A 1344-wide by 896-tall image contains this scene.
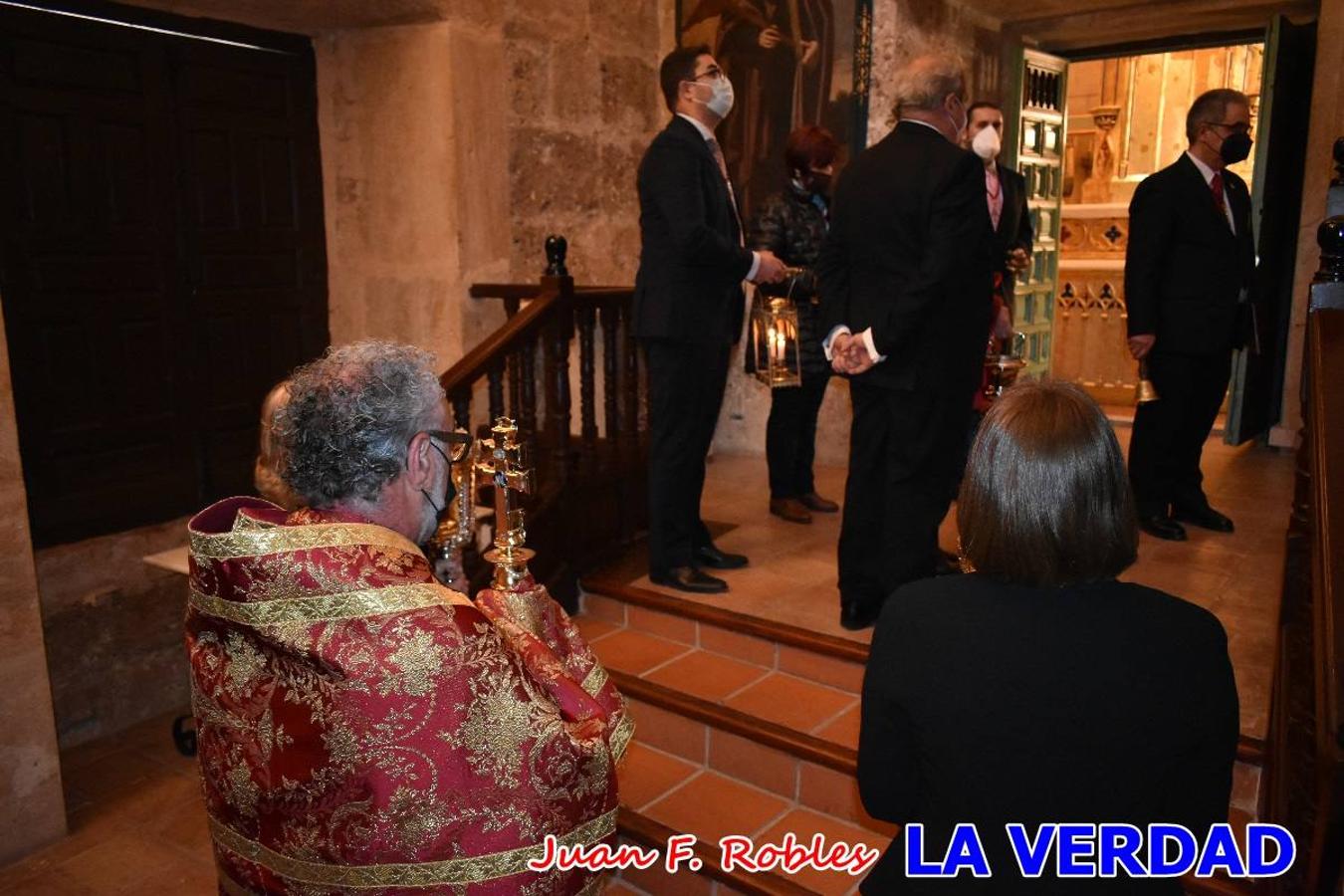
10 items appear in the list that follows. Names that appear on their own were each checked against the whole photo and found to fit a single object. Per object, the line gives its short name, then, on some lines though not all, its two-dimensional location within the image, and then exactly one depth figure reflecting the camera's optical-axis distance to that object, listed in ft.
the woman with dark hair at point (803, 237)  13.62
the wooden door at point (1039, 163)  19.75
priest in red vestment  4.68
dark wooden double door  13.07
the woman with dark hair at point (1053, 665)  4.12
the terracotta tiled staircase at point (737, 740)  9.27
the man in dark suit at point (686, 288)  11.32
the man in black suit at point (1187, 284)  13.11
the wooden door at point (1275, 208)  18.19
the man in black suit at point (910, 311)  9.63
